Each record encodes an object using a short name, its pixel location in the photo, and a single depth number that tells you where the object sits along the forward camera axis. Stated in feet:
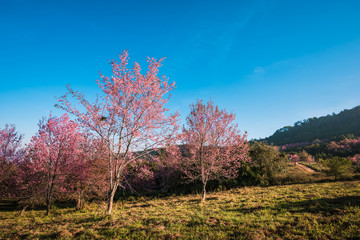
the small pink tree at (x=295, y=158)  133.99
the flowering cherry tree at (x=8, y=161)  42.78
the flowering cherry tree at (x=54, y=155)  40.11
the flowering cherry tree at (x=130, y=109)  29.09
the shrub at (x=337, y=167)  59.09
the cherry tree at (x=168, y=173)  80.42
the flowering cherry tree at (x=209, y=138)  46.73
